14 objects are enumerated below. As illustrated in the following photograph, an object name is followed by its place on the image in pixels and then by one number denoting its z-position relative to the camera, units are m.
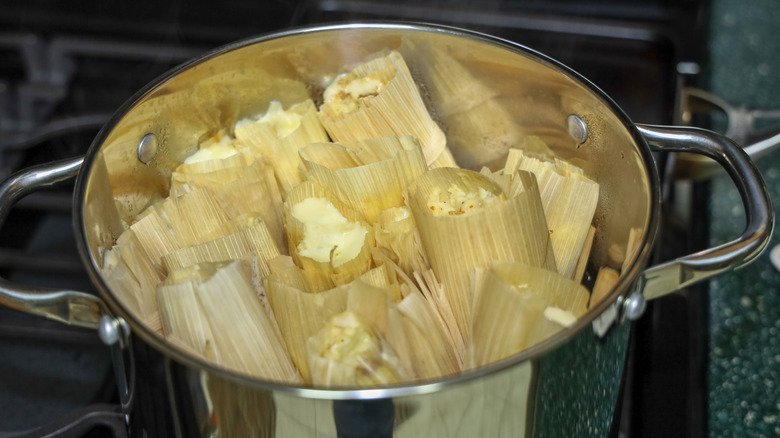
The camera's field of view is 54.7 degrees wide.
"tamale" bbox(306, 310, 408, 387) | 0.49
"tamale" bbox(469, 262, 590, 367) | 0.51
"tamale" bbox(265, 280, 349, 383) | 0.54
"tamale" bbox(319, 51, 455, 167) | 0.71
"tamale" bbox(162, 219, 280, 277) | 0.61
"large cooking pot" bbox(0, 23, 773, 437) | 0.43
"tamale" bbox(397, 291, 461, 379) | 0.54
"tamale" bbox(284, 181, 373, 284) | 0.61
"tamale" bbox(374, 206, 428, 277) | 0.62
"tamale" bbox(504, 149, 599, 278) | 0.65
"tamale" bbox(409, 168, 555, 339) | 0.57
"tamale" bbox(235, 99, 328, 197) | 0.71
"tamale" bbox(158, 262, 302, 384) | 0.54
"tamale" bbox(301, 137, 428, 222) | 0.65
